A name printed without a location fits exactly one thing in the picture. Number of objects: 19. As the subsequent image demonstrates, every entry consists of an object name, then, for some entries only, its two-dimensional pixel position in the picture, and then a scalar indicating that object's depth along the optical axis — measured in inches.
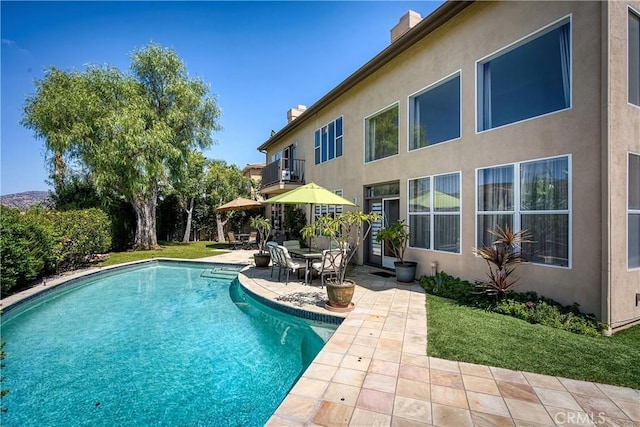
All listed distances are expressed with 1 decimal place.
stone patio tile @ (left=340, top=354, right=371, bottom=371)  158.4
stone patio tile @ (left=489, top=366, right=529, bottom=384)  144.8
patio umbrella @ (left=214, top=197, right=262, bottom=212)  717.3
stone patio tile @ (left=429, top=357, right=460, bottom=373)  156.1
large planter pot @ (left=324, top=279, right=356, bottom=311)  247.4
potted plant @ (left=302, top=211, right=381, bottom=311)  247.0
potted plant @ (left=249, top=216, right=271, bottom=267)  458.9
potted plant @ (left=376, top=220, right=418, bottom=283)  346.6
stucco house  209.5
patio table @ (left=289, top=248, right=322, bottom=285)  350.3
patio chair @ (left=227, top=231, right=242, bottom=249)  805.5
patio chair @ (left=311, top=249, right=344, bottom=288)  319.3
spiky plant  250.8
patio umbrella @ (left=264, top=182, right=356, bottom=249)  320.5
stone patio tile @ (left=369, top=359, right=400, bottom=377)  153.0
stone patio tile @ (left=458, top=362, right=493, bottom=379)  150.9
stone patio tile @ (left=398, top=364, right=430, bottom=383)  147.4
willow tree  588.7
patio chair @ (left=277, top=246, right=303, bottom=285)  345.4
